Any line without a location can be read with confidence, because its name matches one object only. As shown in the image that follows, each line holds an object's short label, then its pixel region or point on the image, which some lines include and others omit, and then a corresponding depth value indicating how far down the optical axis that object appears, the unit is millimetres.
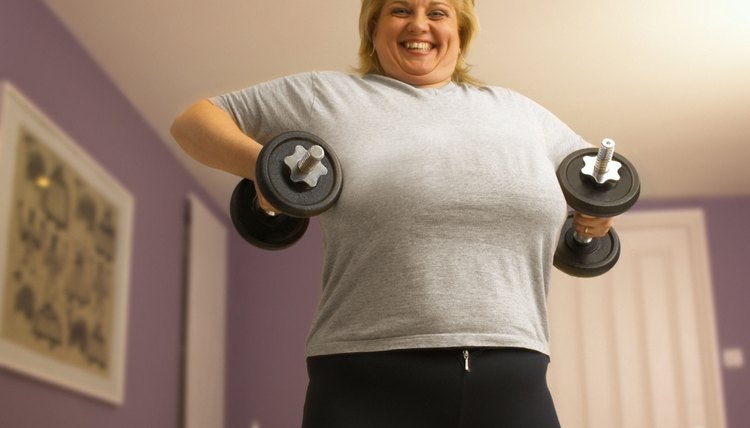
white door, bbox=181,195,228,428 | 4875
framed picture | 3016
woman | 1030
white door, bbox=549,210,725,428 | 5219
